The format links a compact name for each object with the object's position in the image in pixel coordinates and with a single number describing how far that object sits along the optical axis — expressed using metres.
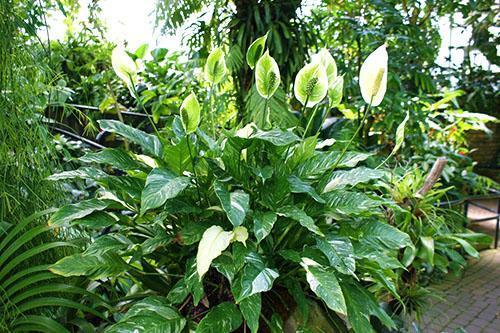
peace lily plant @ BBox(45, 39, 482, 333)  1.13
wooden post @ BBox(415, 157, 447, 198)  2.04
